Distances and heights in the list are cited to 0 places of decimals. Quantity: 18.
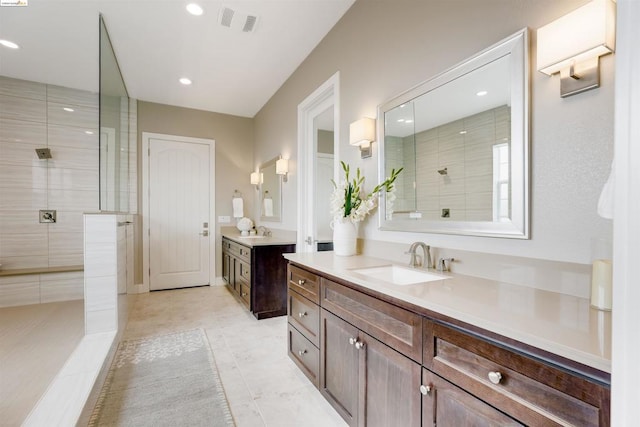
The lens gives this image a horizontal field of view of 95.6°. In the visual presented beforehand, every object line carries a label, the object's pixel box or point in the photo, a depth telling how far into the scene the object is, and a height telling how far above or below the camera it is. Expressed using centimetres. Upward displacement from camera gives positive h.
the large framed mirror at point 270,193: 396 +27
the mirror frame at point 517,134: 122 +33
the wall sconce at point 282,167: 364 +57
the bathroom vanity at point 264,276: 312 -72
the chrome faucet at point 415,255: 164 -24
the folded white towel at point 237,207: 482 +7
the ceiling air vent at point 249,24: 250 +167
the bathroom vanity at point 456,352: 70 -45
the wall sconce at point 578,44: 97 +59
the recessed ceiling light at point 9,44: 294 +171
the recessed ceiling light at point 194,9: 236 +167
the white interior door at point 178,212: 439 -1
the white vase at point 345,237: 215 -19
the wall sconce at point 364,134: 211 +57
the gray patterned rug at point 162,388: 167 -119
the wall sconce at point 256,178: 461 +53
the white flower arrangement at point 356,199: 200 +9
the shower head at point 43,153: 374 +75
